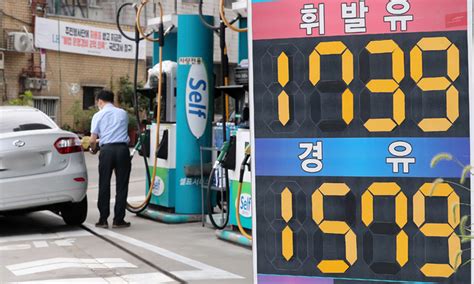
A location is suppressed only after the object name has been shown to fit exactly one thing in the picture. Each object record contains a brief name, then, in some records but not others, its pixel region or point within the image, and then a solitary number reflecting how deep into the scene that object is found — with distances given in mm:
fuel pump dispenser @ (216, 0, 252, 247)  7496
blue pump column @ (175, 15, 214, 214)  9008
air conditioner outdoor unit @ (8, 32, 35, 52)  24719
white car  8211
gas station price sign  3668
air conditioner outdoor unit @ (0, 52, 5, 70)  24928
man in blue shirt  8836
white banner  26047
